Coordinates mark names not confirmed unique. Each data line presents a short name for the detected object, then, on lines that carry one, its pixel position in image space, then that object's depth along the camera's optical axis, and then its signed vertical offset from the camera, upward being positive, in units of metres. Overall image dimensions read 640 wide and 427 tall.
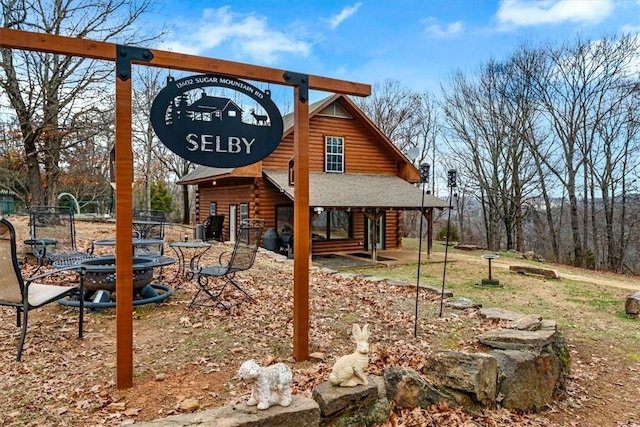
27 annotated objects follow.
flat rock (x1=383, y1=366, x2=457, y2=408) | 2.98 -1.35
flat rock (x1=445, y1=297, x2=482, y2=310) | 5.63 -1.30
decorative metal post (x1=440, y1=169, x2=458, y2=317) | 5.58 +0.54
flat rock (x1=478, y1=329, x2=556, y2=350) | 3.85 -1.25
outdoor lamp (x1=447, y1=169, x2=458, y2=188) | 5.58 +0.54
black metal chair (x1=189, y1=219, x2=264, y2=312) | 4.99 -0.73
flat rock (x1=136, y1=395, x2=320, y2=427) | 2.15 -1.13
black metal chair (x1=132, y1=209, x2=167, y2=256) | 8.69 -0.29
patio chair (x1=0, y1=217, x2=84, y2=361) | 3.47 -0.55
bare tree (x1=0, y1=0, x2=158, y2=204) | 11.14 +4.47
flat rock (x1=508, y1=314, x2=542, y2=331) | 4.32 -1.23
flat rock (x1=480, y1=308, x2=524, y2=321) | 5.04 -1.31
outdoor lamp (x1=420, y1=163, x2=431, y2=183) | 5.36 +0.61
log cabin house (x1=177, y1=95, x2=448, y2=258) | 12.24 +1.07
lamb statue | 2.25 -0.98
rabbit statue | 2.65 -1.04
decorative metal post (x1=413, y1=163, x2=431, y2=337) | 5.35 +0.61
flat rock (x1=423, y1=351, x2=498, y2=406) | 3.21 -1.32
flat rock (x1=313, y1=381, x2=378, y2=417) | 2.50 -1.19
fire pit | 4.66 -0.83
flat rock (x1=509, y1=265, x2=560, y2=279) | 10.30 -1.52
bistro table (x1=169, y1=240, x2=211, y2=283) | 6.65 -0.96
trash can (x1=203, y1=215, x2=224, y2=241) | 14.36 -0.38
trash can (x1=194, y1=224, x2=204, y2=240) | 14.00 -0.54
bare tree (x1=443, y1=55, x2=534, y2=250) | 19.00 +4.04
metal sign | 2.98 +0.76
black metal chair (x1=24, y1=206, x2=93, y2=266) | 6.87 -0.43
